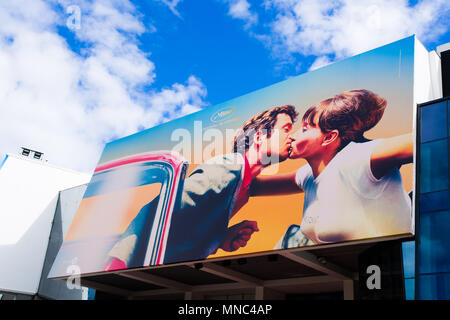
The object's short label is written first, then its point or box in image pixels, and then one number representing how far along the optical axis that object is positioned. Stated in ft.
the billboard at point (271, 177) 41.60
